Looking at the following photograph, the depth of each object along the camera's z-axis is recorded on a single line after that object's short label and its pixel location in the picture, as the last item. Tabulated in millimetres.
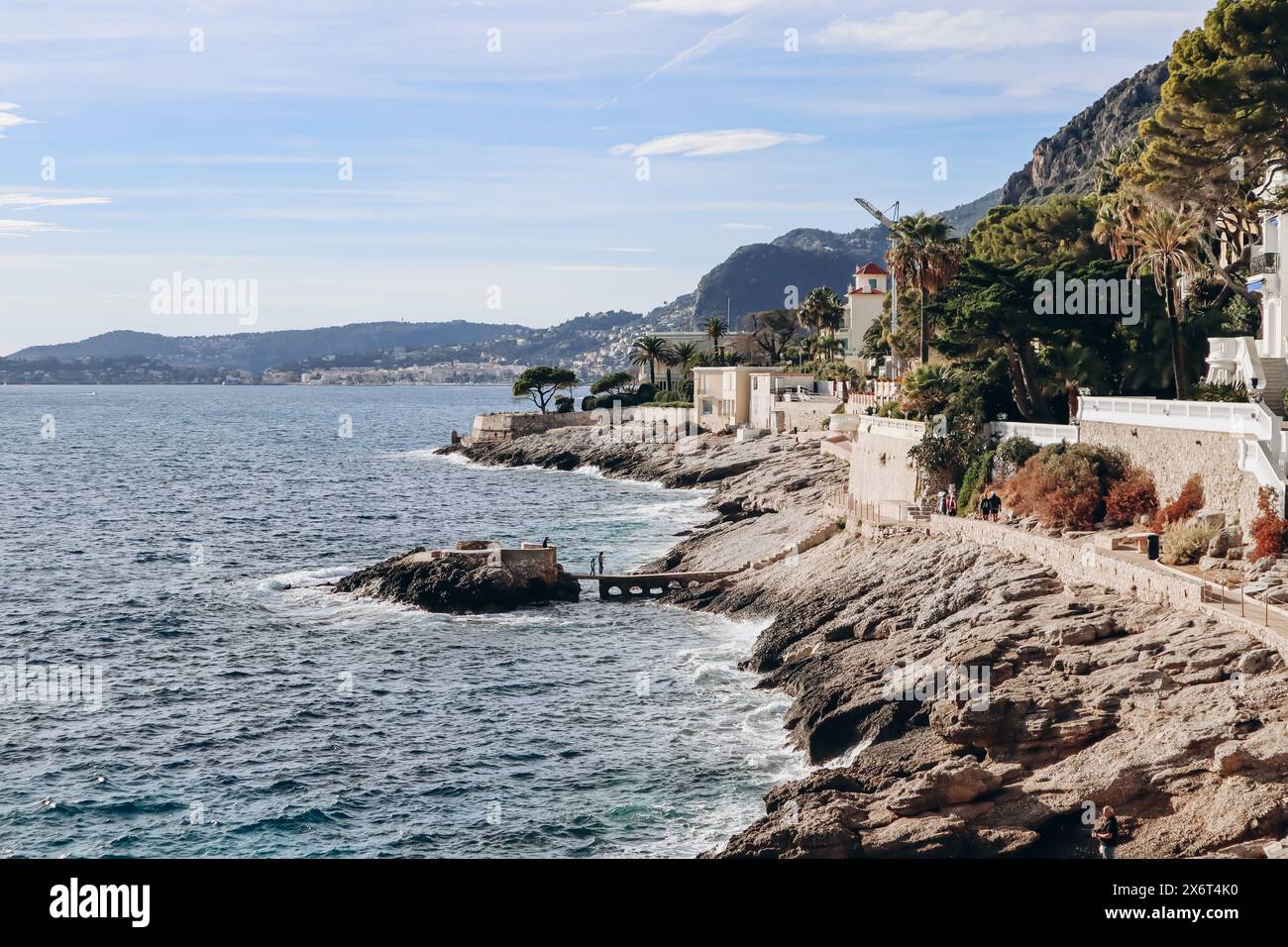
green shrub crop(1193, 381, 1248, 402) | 48656
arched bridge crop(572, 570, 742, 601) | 64688
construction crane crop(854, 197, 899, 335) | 104812
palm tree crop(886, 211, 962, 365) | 80125
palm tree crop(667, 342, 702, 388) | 159250
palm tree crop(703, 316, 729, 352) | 163500
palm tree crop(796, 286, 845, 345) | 134500
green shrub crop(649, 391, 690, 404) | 145712
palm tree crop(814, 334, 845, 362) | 135500
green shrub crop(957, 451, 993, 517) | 57812
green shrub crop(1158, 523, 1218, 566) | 40094
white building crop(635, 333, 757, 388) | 172375
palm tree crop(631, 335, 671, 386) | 159250
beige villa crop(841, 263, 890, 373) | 141750
